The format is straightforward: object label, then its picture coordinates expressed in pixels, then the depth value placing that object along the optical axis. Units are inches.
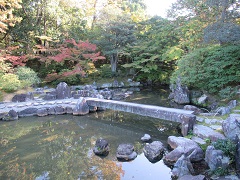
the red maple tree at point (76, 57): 642.2
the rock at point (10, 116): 375.9
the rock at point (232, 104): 318.8
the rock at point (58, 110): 414.0
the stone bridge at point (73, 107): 296.2
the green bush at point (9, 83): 502.8
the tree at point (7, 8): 496.6
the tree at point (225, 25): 341.1
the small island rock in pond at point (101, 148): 231.9
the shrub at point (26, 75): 588.8
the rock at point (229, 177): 166.2
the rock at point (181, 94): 499.8
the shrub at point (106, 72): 794.7
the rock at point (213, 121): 259.4
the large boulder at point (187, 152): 201.9
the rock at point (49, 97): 468.4
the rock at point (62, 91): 484.1
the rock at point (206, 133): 217.6
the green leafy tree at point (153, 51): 708.7
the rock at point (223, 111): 289.1
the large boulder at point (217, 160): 178.1
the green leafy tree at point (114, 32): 749.9
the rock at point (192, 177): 164.4
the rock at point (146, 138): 272.1
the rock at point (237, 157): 179.2
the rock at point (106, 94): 557.6
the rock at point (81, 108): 410.0
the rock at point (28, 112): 396.9
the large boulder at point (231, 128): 199.8
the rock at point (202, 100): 446.7
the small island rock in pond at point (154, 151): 220.5
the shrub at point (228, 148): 184.5
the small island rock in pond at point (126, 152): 221.8
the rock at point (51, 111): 412.2
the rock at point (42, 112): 401.1
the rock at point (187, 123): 261.6
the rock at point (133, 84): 784.3
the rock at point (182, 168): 178.9
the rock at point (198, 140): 222.7
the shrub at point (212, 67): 372.8
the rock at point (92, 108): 431.0
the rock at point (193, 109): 334.3
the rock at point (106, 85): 736.3
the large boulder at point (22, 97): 455.5
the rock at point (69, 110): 416.9
